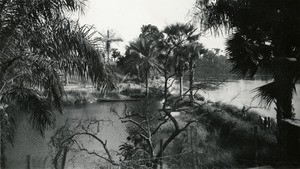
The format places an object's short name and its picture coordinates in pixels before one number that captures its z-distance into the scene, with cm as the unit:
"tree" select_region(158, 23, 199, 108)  1876
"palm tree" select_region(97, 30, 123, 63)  2925
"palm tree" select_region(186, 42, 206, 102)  2358
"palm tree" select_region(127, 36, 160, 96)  2786
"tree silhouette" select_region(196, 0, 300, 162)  729
